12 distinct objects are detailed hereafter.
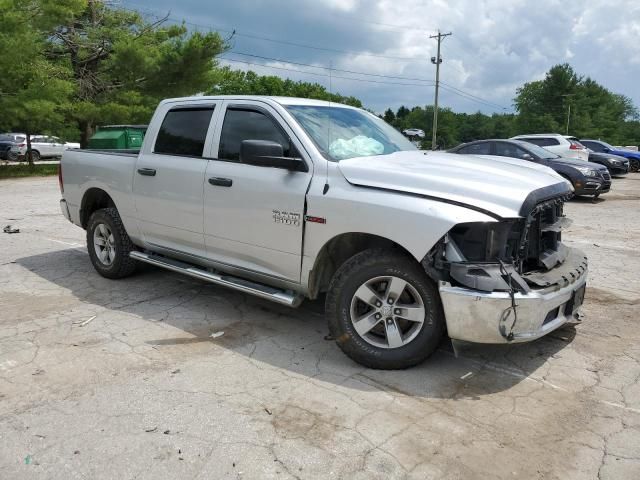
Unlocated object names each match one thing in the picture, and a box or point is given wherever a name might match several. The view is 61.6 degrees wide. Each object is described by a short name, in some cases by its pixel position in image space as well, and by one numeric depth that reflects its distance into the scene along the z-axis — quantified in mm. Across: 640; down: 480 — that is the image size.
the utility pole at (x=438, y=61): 50403
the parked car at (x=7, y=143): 26797
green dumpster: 14789
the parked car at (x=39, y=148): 26875
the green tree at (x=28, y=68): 16906
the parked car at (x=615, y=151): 25797
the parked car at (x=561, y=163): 13305
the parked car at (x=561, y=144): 17781
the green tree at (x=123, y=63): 22156
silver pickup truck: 3428
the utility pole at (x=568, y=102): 68312
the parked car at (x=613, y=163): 21844
